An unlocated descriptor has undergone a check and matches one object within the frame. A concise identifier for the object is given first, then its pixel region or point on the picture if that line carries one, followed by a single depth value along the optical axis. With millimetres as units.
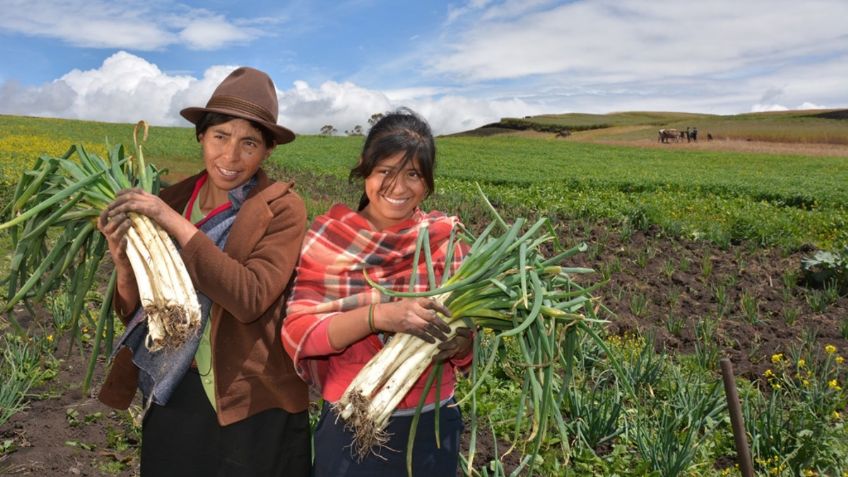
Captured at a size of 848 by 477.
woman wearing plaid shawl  1726
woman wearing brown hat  1802
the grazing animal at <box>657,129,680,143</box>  45062
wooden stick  2389
